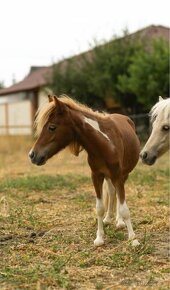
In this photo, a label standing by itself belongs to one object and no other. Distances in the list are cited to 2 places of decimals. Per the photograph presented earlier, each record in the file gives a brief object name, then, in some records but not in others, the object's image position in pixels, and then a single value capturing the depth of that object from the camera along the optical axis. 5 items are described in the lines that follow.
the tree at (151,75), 19.92
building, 27.79
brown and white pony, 5.12
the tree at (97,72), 23.38
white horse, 5.10
